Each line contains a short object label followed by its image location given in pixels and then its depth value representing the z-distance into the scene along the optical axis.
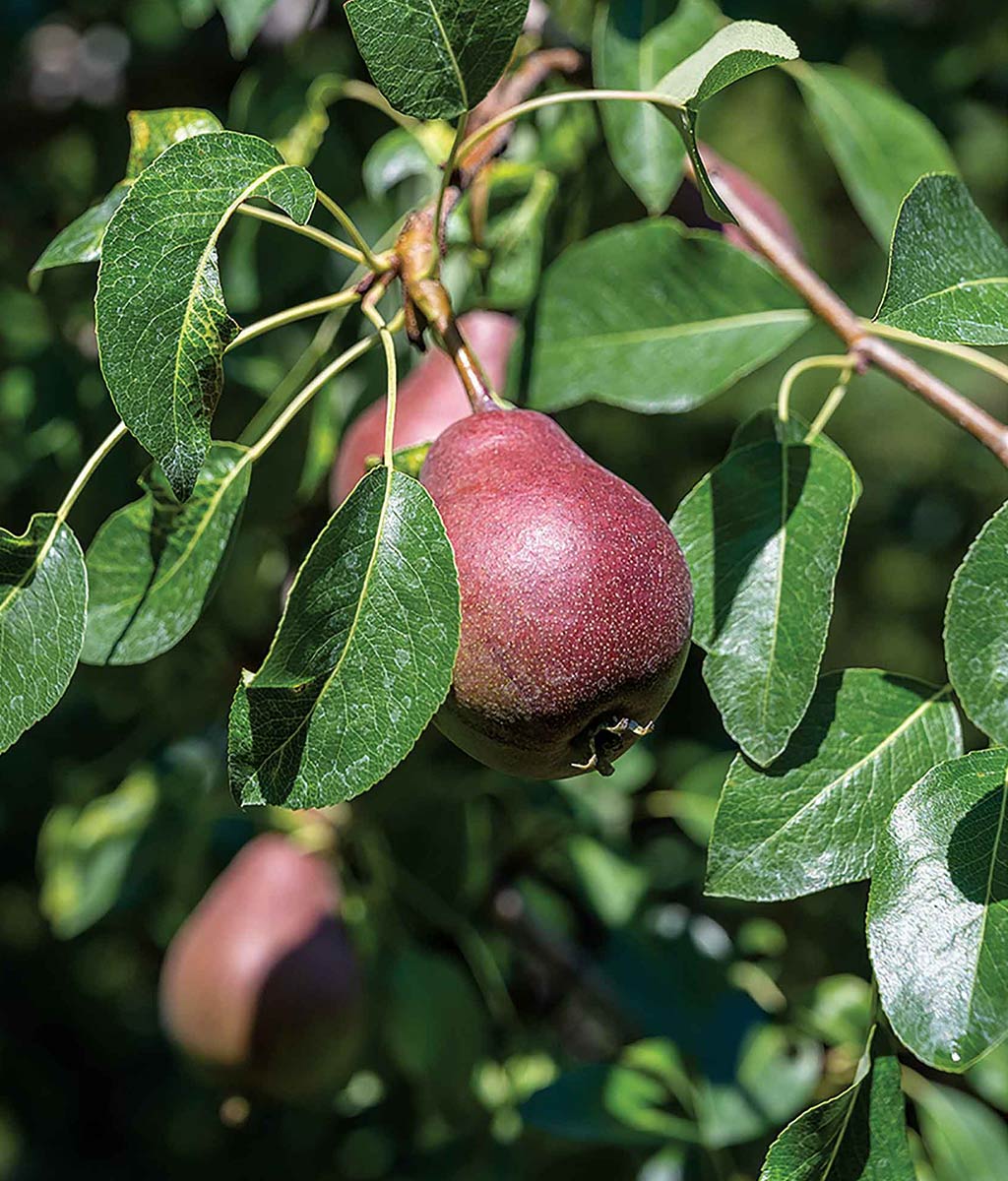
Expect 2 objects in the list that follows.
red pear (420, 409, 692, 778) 0.66
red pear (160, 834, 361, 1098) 1.42
